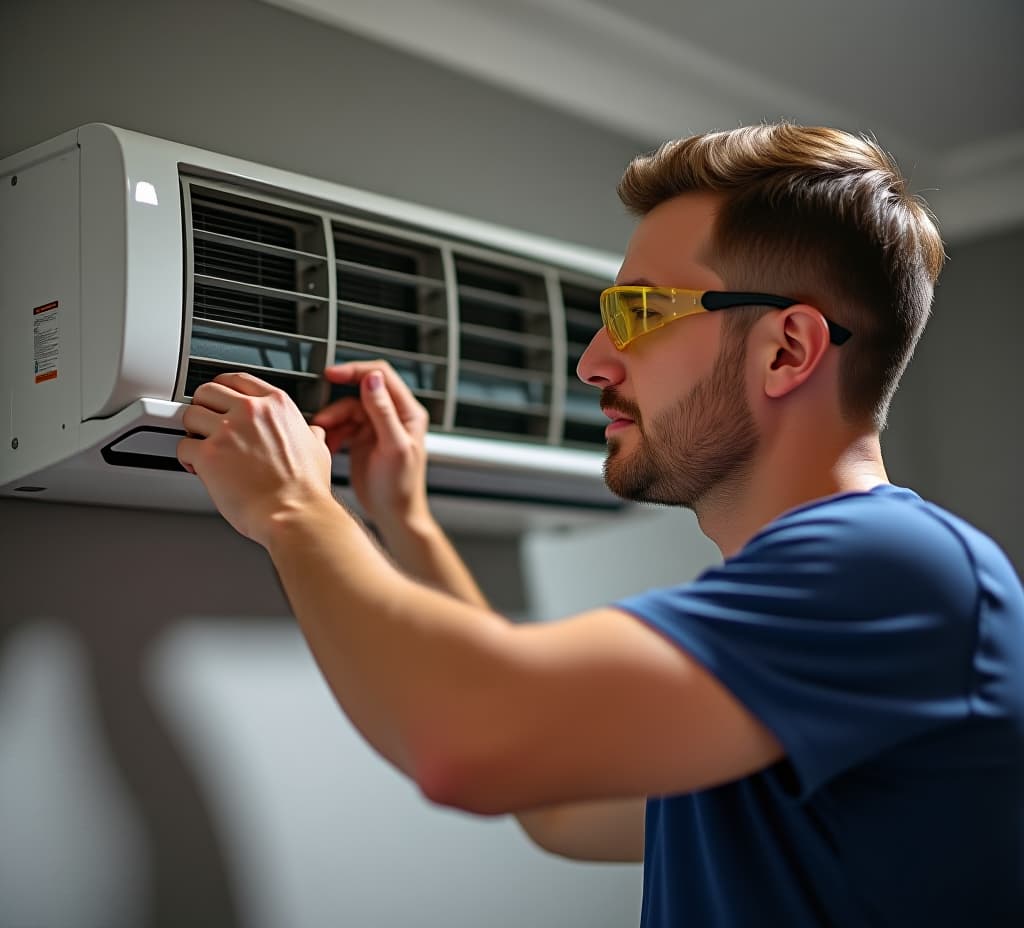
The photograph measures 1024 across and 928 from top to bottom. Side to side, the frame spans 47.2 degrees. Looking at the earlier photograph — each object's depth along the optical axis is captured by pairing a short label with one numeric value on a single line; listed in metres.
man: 0.87
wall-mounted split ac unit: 1.26
